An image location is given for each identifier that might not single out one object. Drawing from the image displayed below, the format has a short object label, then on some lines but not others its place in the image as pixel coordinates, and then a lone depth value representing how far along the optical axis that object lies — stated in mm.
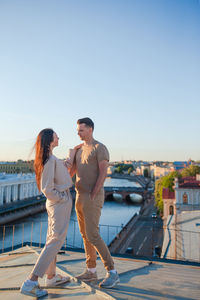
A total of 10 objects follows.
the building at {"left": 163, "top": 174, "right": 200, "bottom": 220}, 21469
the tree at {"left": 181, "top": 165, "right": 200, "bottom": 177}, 37469
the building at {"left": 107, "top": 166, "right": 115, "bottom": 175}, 134800
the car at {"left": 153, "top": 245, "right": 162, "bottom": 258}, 16109
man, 2480
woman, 2275
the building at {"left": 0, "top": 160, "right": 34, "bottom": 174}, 67562
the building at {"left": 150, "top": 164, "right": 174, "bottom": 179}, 73188
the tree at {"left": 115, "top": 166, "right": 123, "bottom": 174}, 125625
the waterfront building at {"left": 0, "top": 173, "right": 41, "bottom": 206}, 35250
